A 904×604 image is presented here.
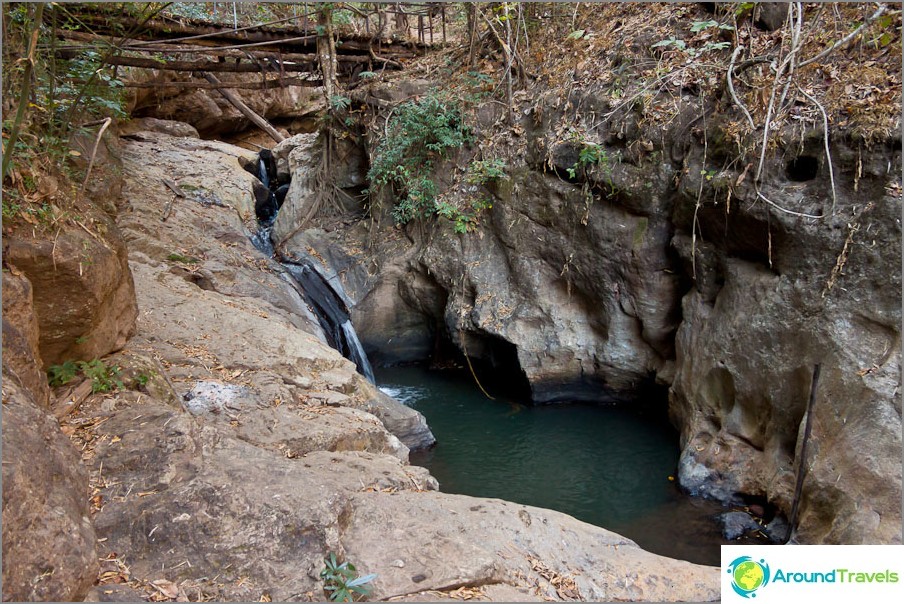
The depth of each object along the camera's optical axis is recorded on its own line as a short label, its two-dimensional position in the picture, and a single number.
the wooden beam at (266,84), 9.91
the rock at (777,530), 5.44
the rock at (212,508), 2.78
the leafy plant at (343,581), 2.73
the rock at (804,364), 4.82
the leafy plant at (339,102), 10.54
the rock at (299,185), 10.84
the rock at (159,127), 12.66
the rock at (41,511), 2.20
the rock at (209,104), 12.98
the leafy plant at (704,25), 6.36
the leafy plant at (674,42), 6.86
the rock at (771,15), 6.56
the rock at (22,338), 3.00
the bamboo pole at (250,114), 14.05
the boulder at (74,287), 3.45
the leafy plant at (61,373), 3.68
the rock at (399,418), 6.50
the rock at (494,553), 3.01
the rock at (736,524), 5.62
